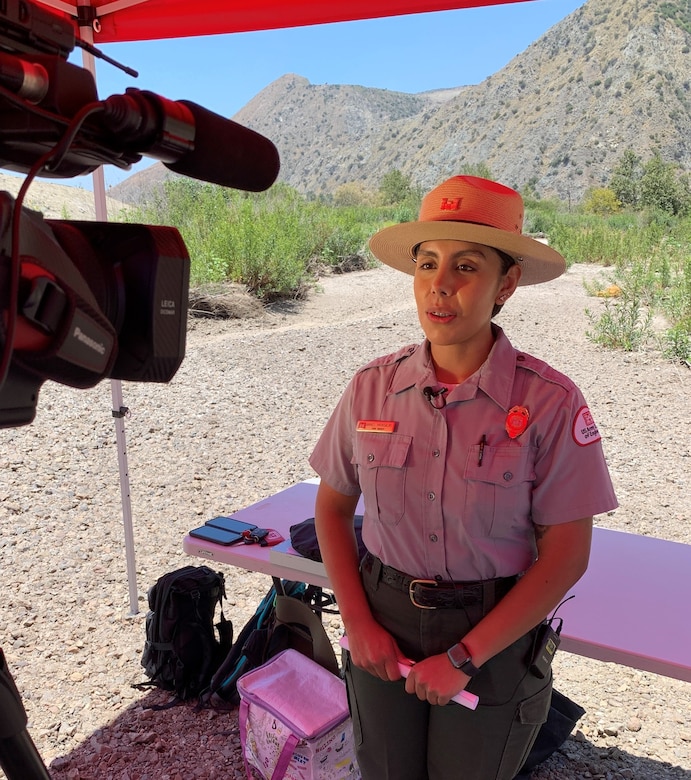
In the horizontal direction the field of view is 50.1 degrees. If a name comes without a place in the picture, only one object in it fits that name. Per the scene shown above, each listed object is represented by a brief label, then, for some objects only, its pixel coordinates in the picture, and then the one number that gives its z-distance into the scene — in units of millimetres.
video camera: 650
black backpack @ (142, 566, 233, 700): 2748
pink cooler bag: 2096
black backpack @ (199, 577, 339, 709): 2471
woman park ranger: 1381
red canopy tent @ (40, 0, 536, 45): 2699
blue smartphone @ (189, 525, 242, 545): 2543
